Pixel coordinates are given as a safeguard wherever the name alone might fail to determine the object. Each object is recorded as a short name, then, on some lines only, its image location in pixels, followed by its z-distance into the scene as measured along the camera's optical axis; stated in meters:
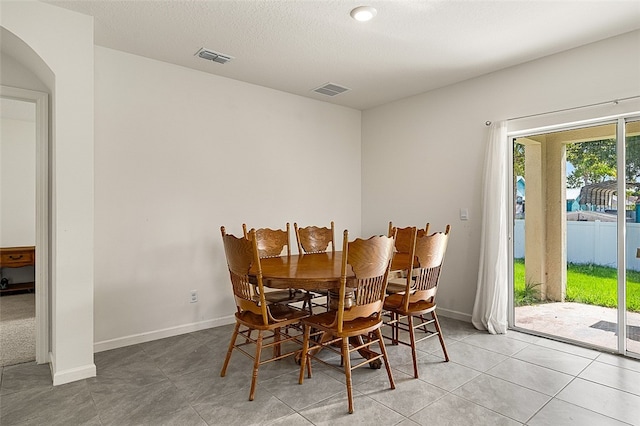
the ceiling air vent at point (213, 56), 3.29
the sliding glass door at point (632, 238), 2.97
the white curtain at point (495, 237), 3.58
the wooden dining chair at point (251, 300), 2.28
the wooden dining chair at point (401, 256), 2.57
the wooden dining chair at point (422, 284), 2.61
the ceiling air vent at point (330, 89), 4.26
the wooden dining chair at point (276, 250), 3.14
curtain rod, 2.92
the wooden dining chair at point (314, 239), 3.75
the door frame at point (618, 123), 2.97
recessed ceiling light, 2.59
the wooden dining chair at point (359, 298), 2.17
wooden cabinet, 5.12
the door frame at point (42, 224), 2.91
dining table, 2.20
